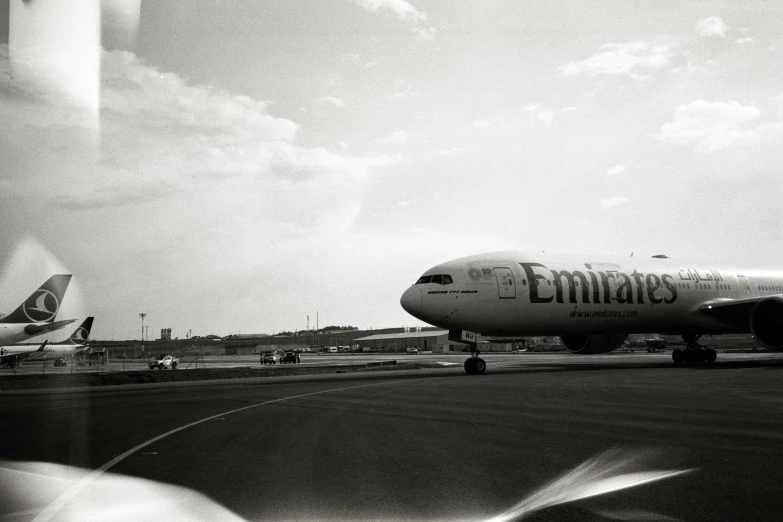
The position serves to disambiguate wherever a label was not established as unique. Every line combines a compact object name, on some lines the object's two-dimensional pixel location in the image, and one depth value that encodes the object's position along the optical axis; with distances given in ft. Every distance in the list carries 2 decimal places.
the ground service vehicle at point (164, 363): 187.62
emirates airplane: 90.68
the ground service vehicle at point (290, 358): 220.02
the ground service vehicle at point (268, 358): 197.98
